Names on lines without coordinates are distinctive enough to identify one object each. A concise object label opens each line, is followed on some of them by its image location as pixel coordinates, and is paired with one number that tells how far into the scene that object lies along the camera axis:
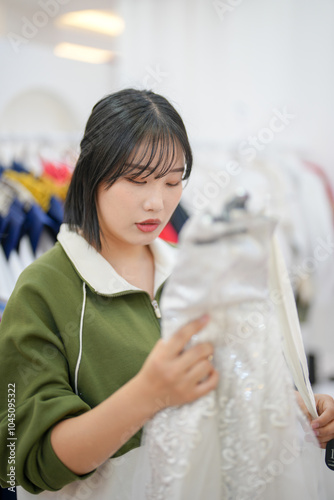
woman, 0.66
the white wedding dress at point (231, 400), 0.56
